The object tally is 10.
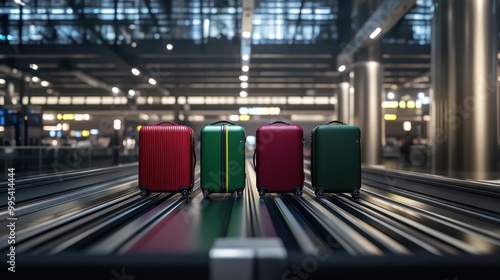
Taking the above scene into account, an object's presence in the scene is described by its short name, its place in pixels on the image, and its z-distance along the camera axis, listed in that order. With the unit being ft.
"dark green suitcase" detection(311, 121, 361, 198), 15.72
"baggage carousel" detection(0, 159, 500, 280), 6.83
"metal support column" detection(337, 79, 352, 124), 69.97
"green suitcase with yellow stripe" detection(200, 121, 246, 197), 15.67
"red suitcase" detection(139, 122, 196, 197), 15.49
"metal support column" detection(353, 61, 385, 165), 47.42
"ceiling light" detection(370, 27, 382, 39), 39.24
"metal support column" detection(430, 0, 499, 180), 22.66
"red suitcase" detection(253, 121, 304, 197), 15.70
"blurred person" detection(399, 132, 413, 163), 59.98
